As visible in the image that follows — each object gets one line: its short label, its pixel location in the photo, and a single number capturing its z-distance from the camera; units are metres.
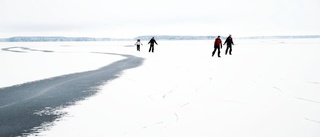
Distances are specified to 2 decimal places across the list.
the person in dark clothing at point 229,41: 18.77
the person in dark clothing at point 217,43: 17.54
